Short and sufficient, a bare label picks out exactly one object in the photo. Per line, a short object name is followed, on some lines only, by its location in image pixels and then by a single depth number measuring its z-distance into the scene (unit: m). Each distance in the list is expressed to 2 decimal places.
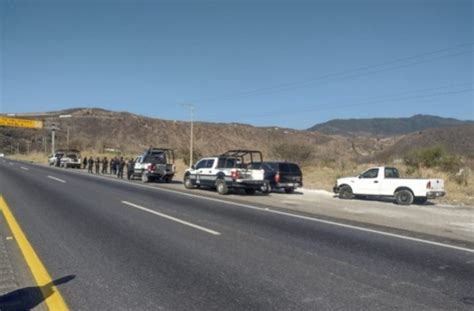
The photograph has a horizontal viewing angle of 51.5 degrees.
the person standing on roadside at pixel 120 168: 37.47
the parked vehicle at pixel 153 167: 31.39
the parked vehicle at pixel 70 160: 55.41
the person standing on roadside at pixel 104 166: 43.01
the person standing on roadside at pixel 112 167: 40.96
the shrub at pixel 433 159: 36.78
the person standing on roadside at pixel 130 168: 33.94
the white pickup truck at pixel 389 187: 20.52
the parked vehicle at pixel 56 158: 58.52
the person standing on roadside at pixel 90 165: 45.09
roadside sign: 79.69
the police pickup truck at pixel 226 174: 23.00
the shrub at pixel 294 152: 60.22
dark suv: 25.45
